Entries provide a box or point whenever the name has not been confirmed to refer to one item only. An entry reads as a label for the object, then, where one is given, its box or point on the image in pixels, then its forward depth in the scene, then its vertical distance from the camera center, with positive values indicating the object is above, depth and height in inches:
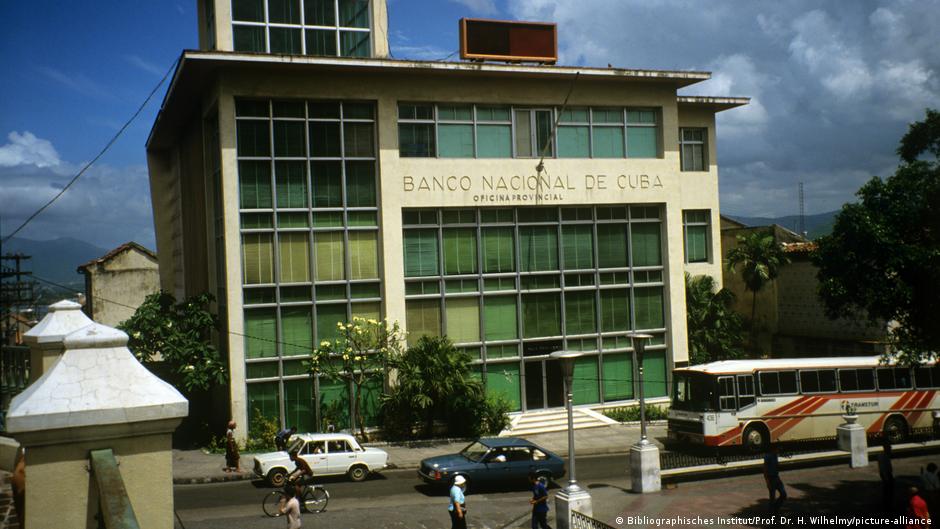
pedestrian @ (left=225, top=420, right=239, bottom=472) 949.8 -207.1
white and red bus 1030.4 -187.2
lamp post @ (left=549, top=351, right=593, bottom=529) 709.3 -209.2
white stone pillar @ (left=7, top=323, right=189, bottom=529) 164.1 -30.3
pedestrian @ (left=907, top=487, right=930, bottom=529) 573.3 -185.7
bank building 1130.7 +116.1
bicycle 783.7 -223.4
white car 887.1 -209.9
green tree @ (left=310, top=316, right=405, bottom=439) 1111.6 -110.2
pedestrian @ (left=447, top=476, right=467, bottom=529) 658.2 -195.6
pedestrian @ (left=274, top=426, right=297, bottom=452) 972.6 -197.2
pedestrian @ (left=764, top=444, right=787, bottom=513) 743.7 -205.9
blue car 868.6 -215.3
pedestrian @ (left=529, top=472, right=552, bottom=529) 682.8 -204.4
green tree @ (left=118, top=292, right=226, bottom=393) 1082.7 -77.5
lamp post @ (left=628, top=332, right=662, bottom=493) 841.5 -209.9
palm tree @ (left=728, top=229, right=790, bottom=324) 1574.8 +6.0
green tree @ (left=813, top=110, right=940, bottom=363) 716.0 +7.7
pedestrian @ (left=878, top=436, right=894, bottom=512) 739.4 -205.8
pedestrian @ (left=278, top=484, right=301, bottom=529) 633.0 -186.4
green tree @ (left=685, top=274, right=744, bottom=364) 1459.2 -111.5
